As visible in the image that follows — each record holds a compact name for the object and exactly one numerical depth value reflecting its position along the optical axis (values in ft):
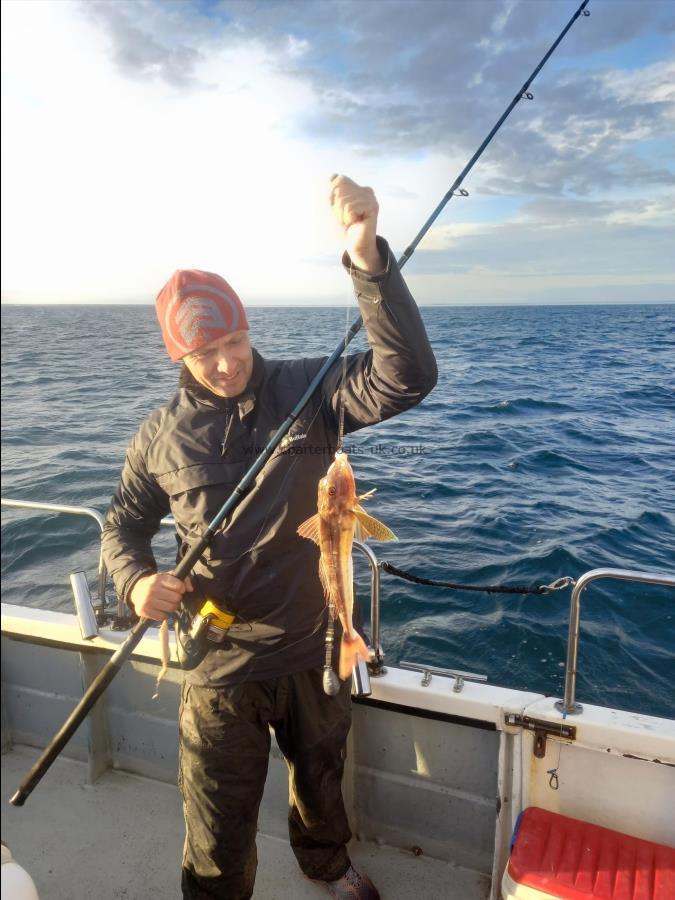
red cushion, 8.98
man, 9.43
